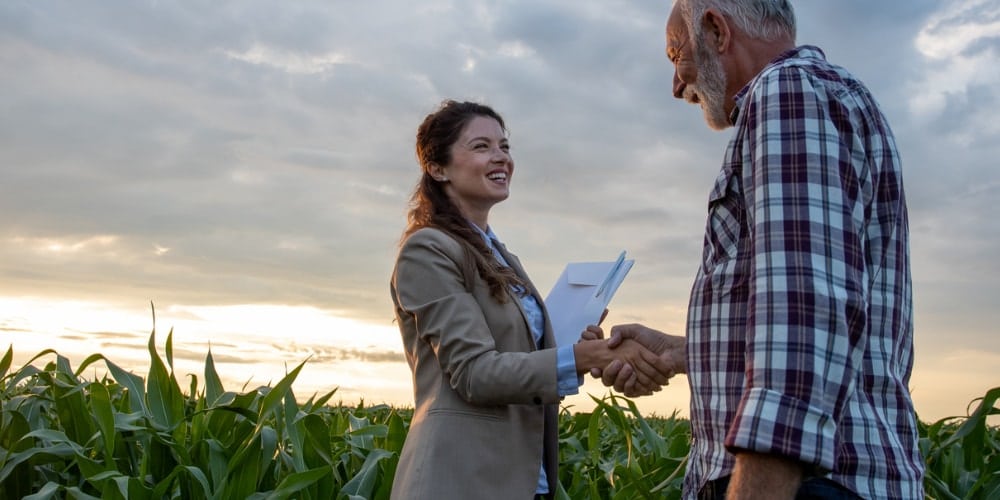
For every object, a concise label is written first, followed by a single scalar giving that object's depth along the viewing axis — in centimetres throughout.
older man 143
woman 251
